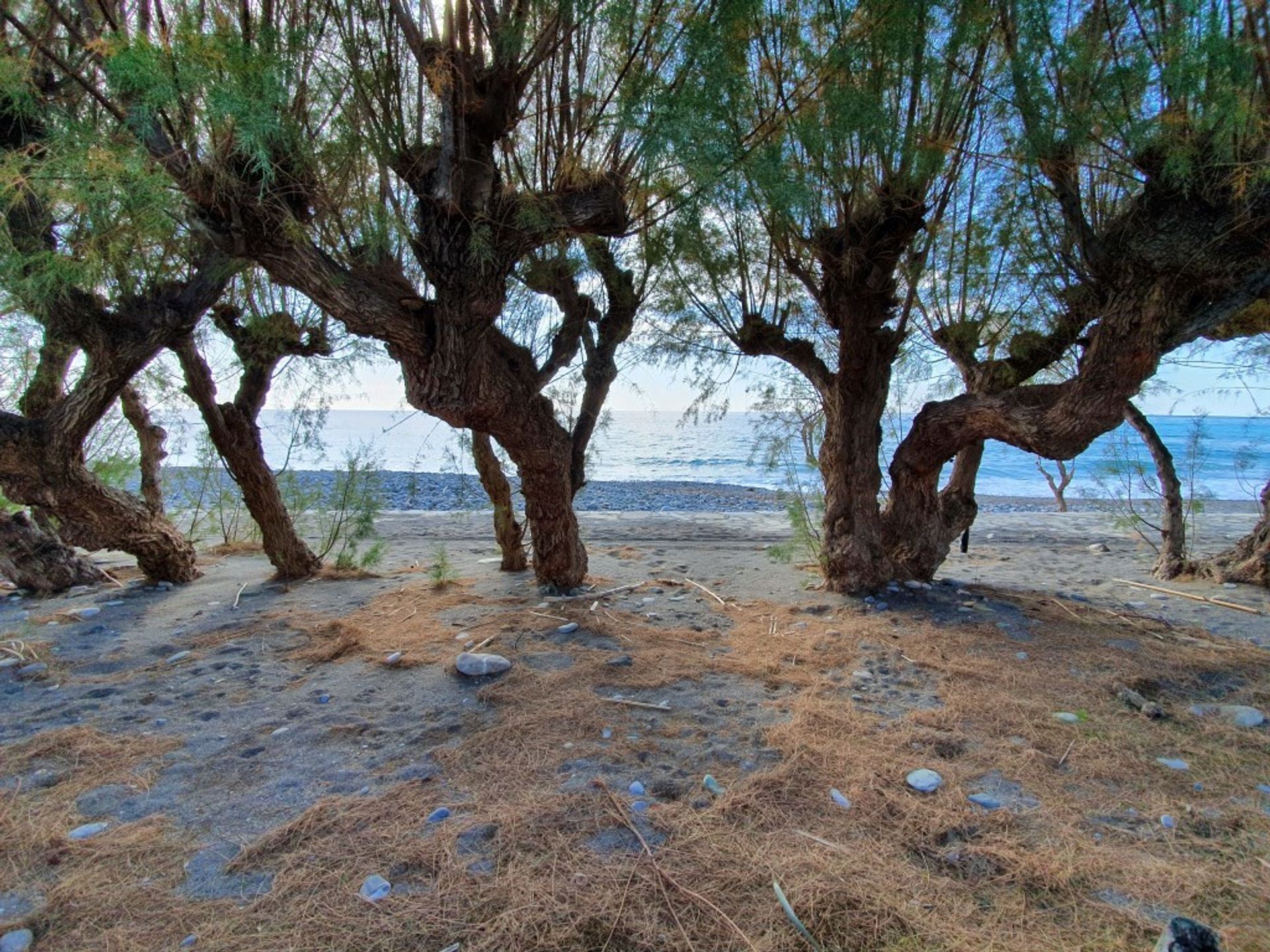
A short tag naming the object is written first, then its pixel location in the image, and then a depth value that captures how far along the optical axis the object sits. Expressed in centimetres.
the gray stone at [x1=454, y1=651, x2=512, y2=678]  324
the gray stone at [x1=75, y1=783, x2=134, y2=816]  213
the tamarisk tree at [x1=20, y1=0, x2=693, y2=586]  291
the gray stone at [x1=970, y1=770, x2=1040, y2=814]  216
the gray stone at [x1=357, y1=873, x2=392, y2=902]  174
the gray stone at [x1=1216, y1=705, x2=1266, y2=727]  277
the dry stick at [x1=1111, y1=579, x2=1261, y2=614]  471
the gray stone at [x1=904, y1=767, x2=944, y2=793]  225
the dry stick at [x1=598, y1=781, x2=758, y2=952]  162
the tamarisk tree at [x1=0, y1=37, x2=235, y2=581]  332
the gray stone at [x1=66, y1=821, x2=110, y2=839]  198
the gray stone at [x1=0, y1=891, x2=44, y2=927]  164
